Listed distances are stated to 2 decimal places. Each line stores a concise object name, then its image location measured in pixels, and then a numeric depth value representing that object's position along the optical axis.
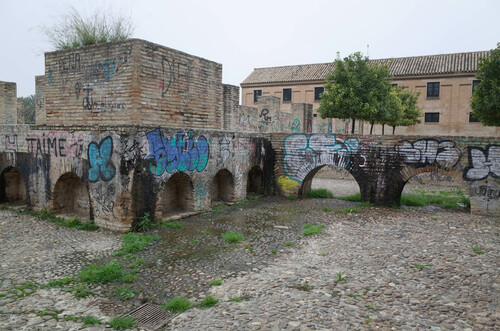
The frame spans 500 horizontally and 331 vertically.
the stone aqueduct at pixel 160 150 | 8.62
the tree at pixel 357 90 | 17.20
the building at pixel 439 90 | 26.44
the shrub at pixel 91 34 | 9.95
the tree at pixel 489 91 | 14.27
